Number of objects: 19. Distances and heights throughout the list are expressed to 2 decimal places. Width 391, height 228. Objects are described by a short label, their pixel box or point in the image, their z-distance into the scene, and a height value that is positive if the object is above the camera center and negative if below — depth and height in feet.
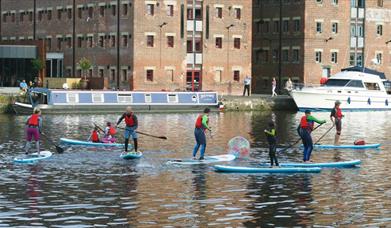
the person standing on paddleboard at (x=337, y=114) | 156.55 -6.13
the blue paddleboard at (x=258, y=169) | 118.77 -11.16
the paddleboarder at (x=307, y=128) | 125.49 -6.76
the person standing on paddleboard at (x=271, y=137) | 117.80 -7.34
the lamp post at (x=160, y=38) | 325.62 +10.82
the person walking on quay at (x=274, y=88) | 331.00 -4.70
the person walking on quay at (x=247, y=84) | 334.24 -3.52
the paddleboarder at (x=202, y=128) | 127.34 -6.94
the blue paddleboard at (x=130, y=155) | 134.82 -10.99
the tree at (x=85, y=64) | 327.06 +2.48
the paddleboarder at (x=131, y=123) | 137.69 -6.92
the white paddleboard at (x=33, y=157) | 129.43 -11.15
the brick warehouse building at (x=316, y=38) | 363.35 +13.17
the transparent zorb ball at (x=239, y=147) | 136.67 -9.89
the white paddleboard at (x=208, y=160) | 128.47 -11.18
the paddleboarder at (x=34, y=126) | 130.62 -7.00
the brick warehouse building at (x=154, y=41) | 324.39 +10.20
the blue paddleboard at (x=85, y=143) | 155.94 -10.98
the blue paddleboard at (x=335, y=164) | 125.59 -11.17
